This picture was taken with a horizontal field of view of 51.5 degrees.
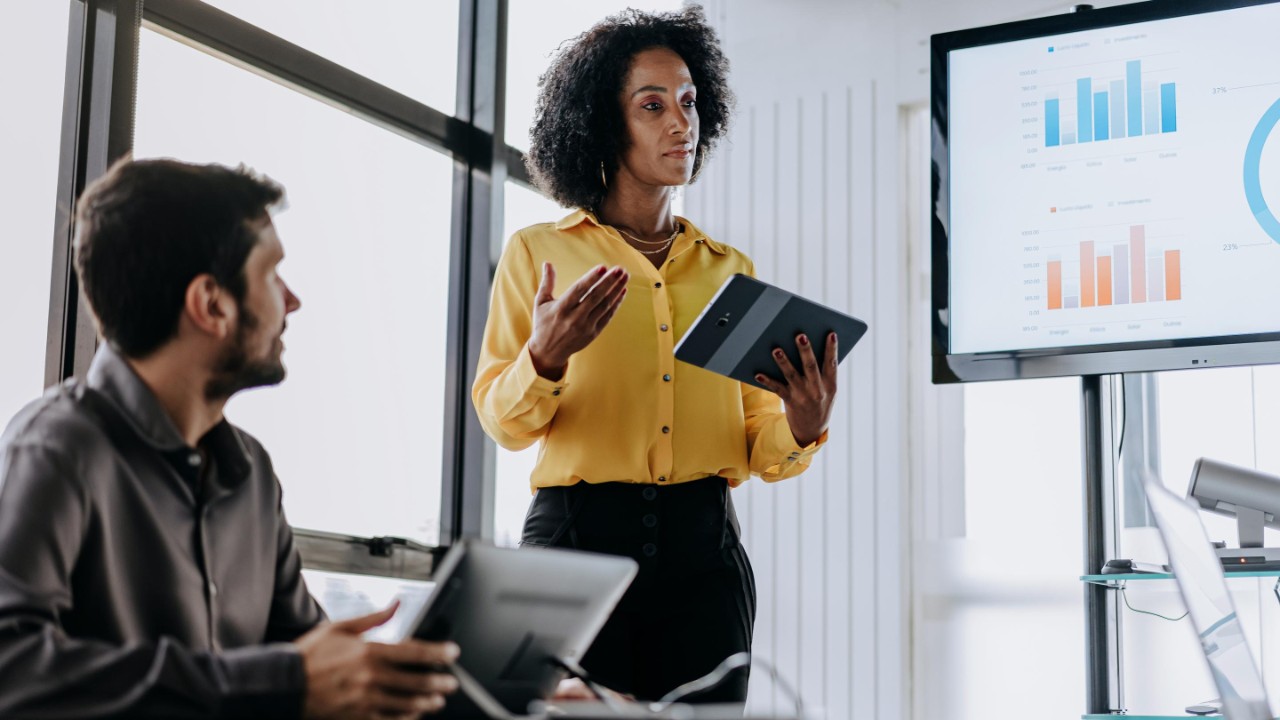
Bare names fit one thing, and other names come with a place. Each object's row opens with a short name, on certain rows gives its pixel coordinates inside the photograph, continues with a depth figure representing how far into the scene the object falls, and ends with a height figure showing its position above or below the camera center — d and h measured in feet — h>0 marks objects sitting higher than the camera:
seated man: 3.60 -0.15
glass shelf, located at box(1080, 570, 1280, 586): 7.77 -0.58
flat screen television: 8.70 +1.99
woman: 6.66 +0.46
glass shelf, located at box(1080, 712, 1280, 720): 8.02 -1.43
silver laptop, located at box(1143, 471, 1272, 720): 6.17 -0.57
